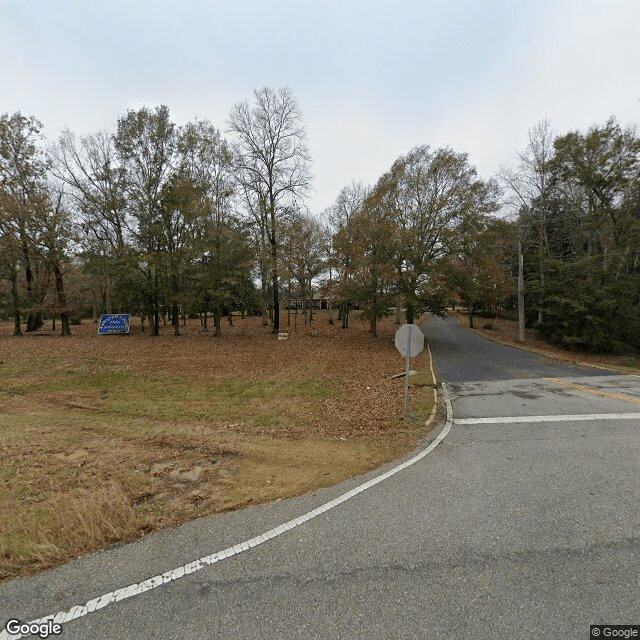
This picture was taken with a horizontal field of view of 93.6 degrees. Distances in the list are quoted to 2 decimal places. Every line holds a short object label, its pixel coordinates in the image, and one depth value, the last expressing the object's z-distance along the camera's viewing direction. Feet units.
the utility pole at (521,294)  69.46
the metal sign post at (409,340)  20.24
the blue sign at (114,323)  71.82
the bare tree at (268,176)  67.77
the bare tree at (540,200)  67.82
